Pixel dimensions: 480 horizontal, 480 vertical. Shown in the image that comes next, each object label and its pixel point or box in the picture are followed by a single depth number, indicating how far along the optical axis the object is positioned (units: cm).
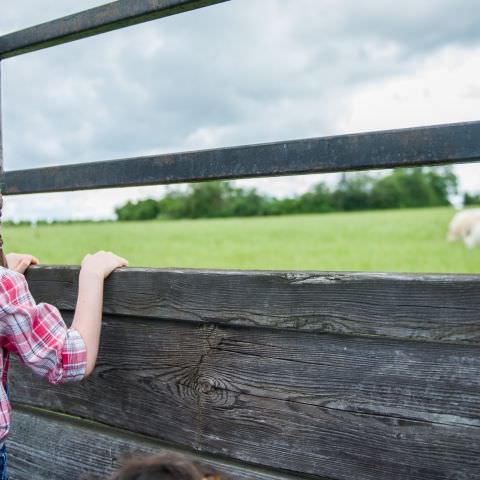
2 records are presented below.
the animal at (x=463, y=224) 2272
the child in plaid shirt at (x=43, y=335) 161
